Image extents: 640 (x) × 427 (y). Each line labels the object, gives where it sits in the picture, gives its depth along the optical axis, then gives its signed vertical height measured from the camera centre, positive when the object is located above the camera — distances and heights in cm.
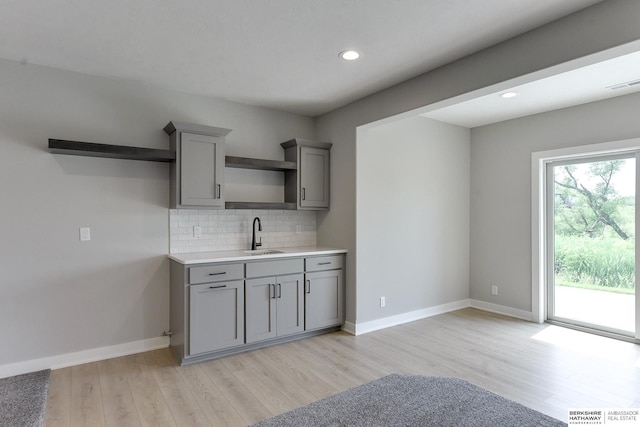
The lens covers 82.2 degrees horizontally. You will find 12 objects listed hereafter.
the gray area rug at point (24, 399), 234 -127
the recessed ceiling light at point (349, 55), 285 +131
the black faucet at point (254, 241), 411 -24
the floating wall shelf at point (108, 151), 300 +60
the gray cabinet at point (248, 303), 326 -82
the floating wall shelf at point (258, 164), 384 +61
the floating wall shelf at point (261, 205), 381 +16
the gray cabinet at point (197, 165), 348 +53
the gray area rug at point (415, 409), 225 -124
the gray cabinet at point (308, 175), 425 +53
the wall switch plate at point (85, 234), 330 -13
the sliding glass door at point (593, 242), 393 -26
